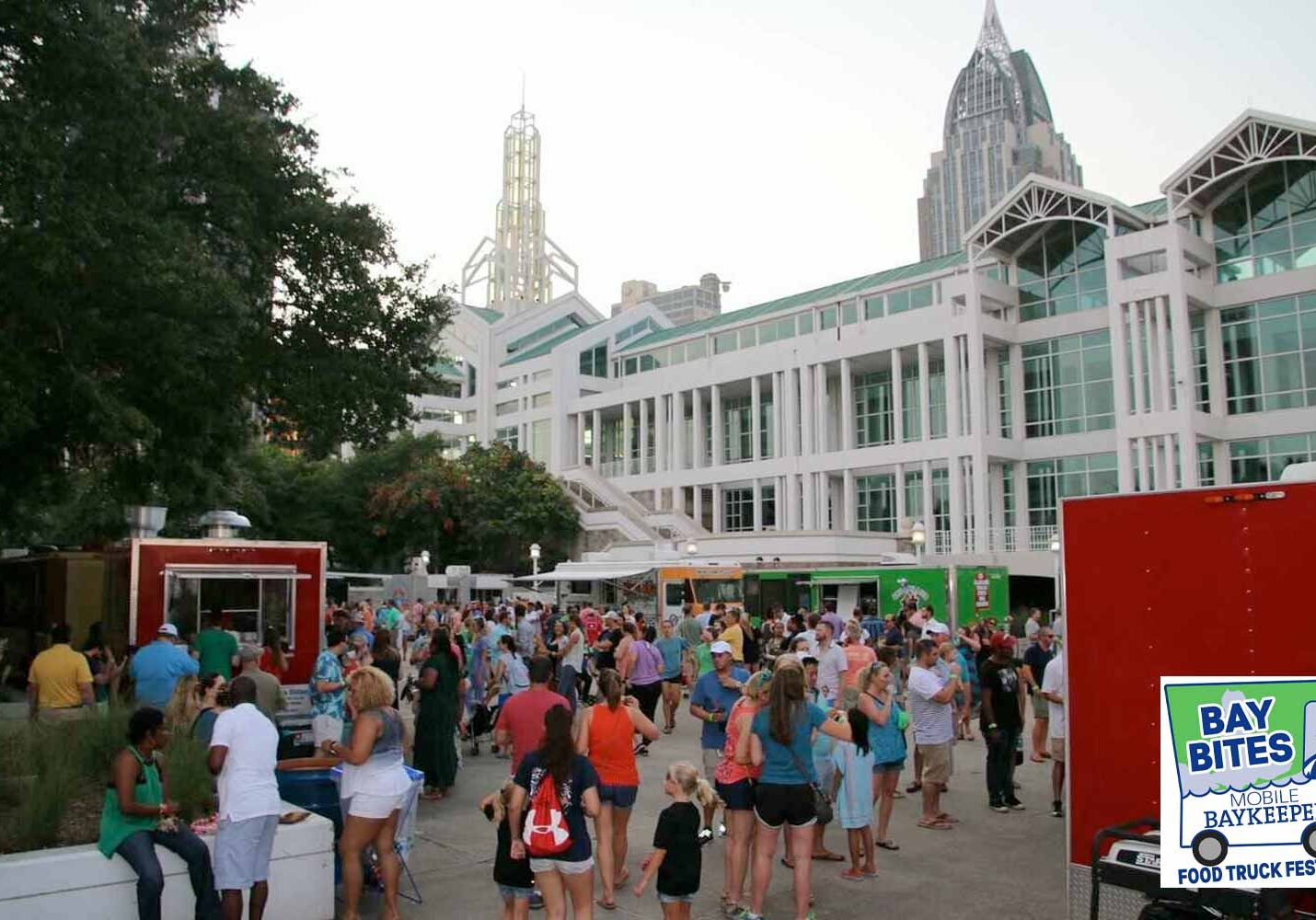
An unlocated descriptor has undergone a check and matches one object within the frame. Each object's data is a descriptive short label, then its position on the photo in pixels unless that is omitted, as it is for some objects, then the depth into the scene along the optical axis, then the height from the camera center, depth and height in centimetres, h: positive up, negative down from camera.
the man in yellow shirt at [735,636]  1609 -91
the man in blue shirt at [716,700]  921 -107
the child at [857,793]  835 -166
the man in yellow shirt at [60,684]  1013 -97
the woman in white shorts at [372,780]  700 -131
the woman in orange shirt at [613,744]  761 -118
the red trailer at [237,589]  1393 -13
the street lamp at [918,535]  2880 +103
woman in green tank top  614 -142
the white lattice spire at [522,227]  11604 +3730
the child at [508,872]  588 -159
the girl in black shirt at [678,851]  619 -157
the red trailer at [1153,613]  637 -25
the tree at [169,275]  1322 +437
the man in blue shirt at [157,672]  1061 -90
